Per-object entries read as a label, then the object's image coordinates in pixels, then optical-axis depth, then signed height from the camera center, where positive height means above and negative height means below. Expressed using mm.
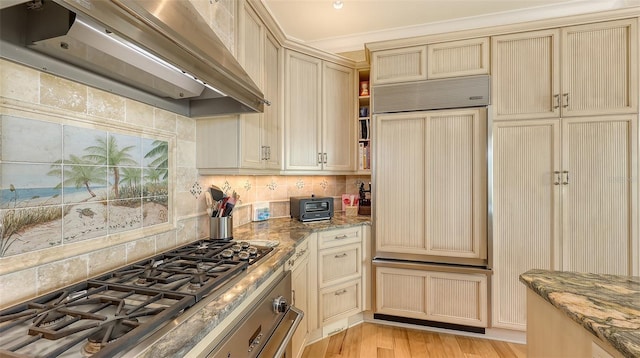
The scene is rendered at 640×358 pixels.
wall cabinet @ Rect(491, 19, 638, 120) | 1916 +792
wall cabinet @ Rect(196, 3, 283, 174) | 1658 +320
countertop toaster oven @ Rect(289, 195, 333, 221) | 2405 -262
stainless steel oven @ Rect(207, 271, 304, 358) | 868 -570
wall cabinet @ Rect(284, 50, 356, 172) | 2365 +592
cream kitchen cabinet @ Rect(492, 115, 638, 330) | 1922 -158
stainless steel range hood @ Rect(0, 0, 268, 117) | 654 +401
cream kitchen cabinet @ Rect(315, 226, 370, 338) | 2133 -803
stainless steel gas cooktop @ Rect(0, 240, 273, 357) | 598 -360
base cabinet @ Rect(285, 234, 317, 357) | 1647 -703
